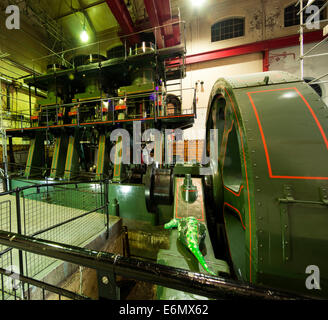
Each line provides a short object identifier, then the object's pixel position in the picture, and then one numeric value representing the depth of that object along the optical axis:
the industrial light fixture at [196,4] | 8.28
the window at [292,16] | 7.83
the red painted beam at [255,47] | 7.39
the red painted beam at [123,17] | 5.80
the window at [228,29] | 8.55
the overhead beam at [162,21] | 5.61
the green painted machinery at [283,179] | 1.21
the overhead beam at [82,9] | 8.82
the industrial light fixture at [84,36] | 8.13
